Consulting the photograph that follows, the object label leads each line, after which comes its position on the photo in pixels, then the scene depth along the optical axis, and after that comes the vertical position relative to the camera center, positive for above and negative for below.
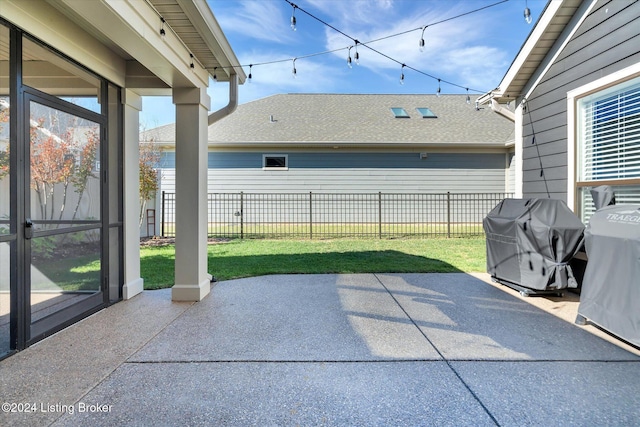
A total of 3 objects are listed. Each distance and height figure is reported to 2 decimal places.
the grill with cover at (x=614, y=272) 2.68 -0.55
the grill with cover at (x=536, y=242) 3.74 -0.40
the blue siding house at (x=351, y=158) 11.17 +1.73
